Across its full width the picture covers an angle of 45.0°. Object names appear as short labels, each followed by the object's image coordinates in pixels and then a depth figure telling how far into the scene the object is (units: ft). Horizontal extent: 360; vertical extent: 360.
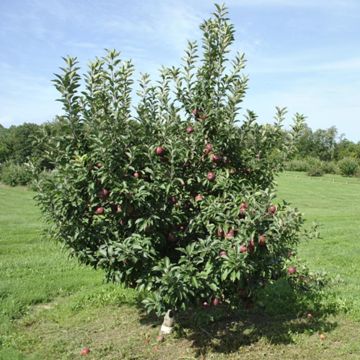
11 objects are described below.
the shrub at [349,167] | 168.86
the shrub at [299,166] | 177.94
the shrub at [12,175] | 123.47
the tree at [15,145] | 173.30
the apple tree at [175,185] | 13.50
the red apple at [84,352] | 16.22
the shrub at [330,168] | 177.28
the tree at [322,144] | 264.76
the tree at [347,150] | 224.02
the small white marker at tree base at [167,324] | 17.80
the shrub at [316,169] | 163.22
